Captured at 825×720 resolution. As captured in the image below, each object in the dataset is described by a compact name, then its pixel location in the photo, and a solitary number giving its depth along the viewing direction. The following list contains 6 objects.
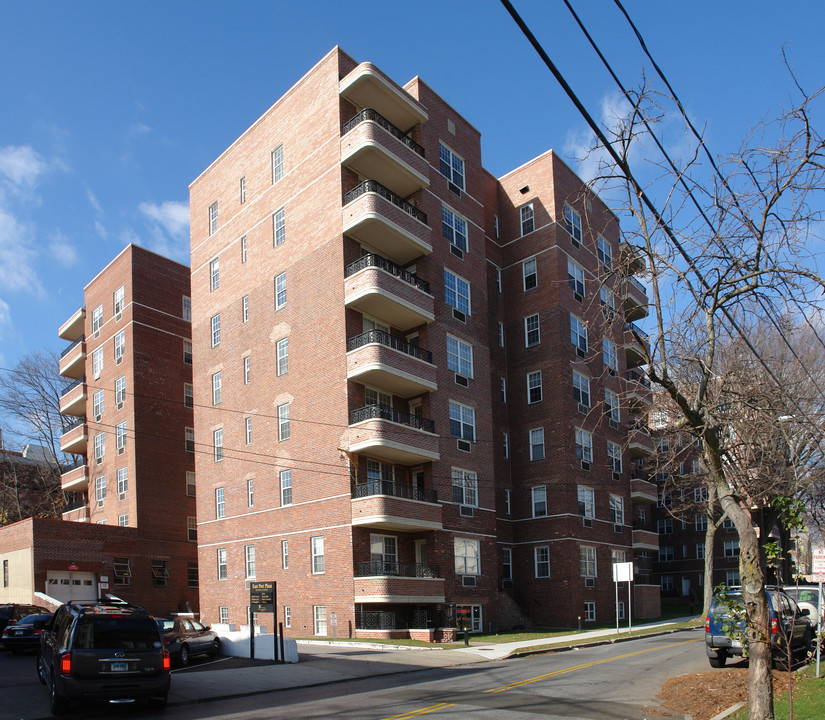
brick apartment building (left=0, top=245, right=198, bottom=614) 42.59
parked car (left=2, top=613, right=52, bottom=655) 26.73
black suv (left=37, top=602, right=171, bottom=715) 13.90
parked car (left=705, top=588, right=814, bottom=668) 17.62
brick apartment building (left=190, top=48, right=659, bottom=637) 33.28
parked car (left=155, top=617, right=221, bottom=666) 23.23
